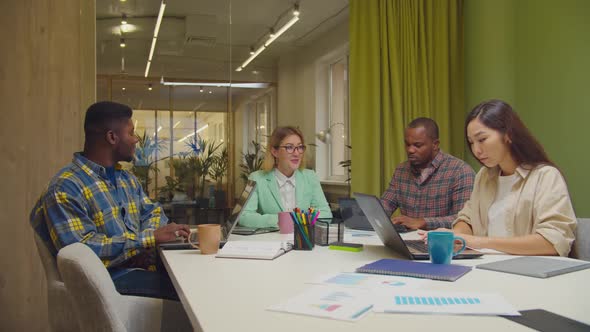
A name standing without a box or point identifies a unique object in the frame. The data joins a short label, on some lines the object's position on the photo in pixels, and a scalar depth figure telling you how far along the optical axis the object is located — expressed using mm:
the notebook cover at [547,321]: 925
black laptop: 2529
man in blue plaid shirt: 1803
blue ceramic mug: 1483
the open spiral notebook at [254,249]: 1716
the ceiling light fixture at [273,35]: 4832
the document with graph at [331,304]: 1008
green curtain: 4262
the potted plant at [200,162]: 4641
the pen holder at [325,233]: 1987
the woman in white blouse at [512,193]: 1762
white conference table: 955
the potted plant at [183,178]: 4570
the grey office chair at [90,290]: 1058
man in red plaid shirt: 3004
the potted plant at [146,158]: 4414
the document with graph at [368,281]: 1239
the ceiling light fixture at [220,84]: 4633
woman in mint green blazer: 2898
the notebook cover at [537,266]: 1387
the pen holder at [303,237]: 1884
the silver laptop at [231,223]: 1957
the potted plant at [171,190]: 4531
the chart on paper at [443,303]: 1017
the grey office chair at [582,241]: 1766
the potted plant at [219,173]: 4699
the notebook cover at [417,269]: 1335
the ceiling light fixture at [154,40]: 4484
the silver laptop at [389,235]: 1639
